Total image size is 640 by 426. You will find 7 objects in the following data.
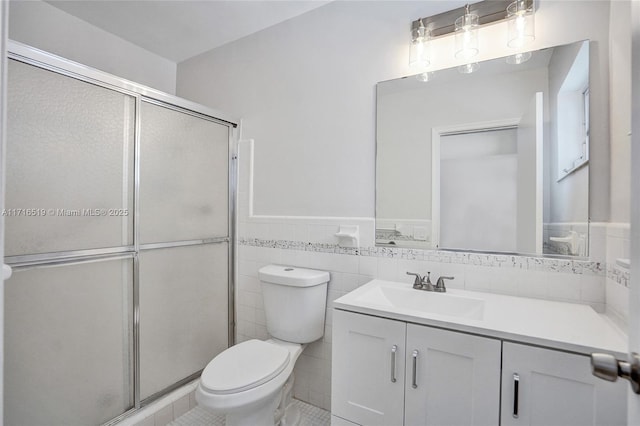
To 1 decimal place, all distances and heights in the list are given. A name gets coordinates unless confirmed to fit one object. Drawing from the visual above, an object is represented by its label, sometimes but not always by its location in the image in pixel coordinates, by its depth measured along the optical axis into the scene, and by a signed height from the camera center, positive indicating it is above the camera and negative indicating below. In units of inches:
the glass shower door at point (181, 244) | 68.1 -7.7
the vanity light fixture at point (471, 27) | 53.7 +35.3
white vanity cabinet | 36.0 -21.9
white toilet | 51.1 -28.0
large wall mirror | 51.1 +10.9
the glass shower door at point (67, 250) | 49.8 -7.1
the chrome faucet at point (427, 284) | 56.8 -12.9
